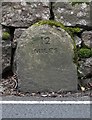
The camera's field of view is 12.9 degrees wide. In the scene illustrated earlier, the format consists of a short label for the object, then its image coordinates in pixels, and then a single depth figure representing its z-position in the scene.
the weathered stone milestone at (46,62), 5.98
